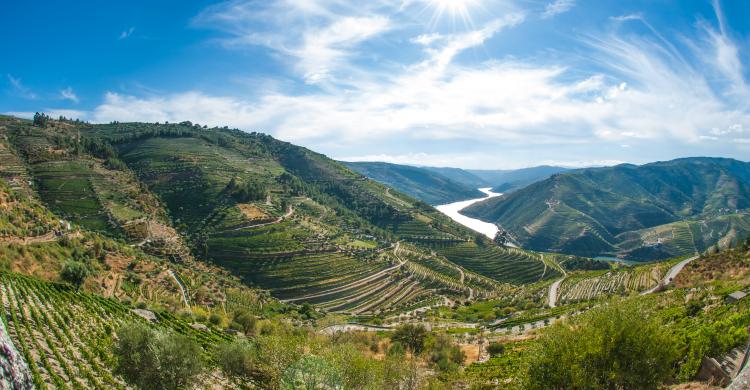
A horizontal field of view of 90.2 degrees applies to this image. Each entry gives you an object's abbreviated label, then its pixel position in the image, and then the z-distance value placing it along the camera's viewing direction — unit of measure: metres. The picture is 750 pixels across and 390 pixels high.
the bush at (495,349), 57.72
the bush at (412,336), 62.12
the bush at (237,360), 39.09
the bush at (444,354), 49.46
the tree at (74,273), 61.76
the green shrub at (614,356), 21.39
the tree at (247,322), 66.77
